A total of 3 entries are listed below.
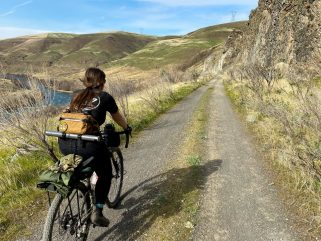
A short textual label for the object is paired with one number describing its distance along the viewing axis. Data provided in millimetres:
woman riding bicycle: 4641
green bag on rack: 4145
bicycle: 4262
